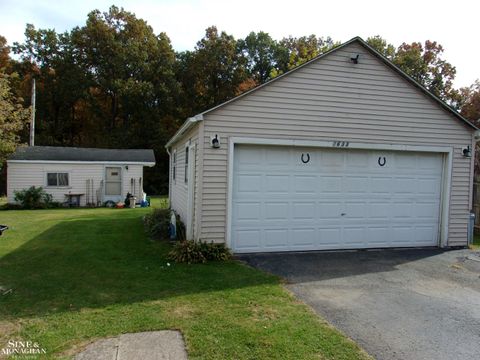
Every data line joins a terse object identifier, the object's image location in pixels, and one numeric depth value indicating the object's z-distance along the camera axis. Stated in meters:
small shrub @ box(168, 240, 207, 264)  6.84
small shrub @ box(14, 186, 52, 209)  16.98
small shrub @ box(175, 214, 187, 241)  8.91
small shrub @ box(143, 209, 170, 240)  9.60
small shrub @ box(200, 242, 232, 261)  6.98
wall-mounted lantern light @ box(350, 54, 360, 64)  7.86
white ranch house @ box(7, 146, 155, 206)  17.53
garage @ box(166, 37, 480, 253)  7.32
